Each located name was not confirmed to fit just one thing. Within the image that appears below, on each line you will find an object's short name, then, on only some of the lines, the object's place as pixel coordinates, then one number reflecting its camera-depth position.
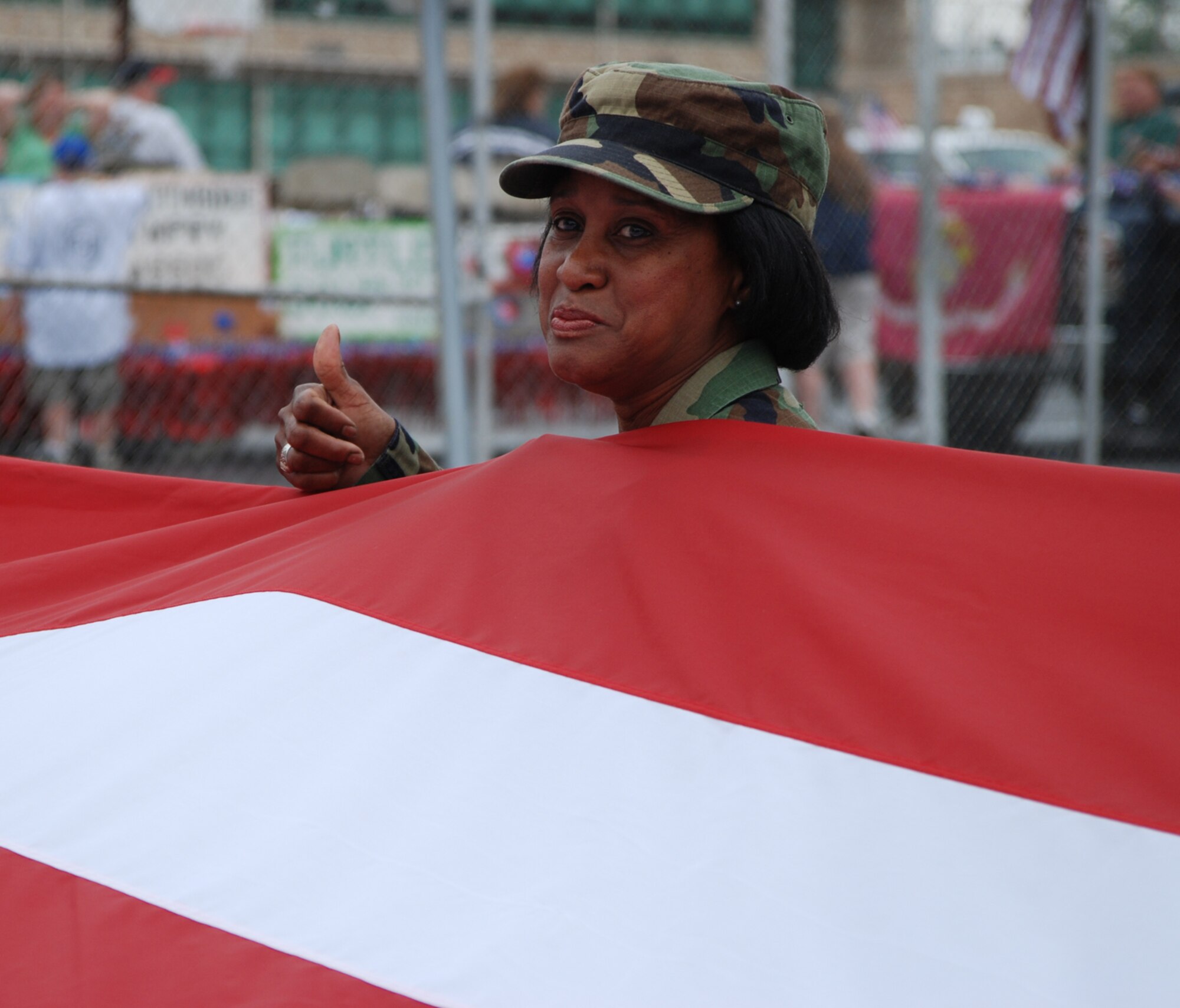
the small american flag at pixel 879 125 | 18.20
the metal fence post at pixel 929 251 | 13.25
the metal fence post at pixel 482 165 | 11.89
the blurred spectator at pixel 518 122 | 13.75
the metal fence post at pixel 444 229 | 9.23
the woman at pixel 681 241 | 4.13
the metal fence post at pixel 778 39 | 11.82
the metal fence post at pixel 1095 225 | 14.02
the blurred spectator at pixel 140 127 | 14.48
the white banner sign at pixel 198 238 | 14.55
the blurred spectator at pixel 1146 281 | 17.28
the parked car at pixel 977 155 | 19.45
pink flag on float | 15.67
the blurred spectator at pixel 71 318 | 13.30
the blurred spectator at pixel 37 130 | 13.58
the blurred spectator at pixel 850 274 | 13.95
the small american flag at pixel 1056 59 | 14.56
